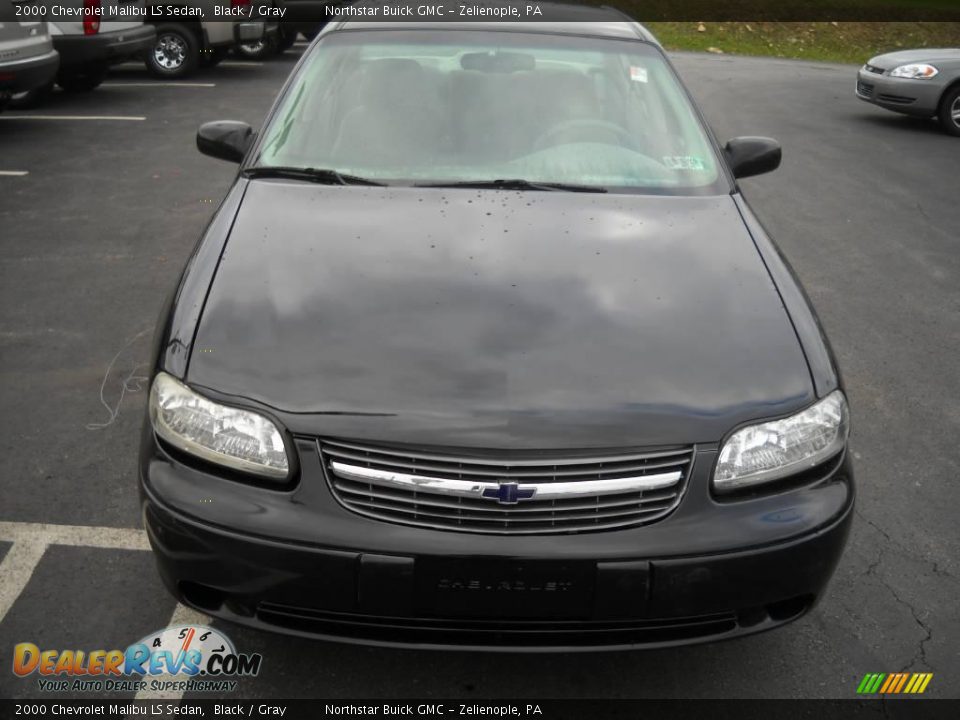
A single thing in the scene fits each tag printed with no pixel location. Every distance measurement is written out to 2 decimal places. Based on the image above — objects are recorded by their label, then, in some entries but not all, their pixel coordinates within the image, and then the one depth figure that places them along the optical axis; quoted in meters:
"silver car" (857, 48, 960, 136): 11.60
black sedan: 2.38
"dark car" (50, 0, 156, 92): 10.99
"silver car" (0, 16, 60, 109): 8.98
